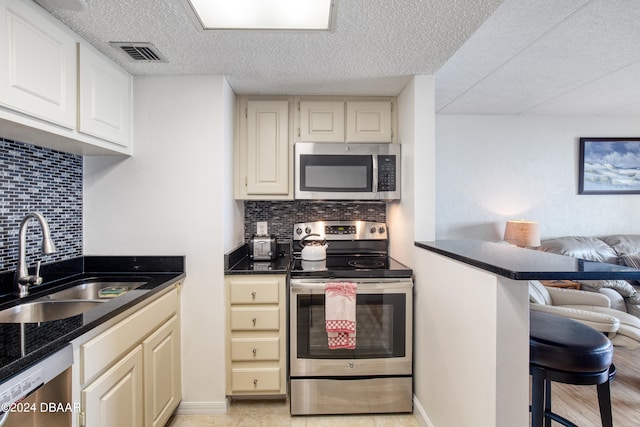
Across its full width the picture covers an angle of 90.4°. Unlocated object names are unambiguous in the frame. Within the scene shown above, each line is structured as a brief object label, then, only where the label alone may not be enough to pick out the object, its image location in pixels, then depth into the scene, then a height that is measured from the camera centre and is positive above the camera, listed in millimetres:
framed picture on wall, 3373 +484
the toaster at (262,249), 2381 -292
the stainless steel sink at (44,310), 1358 -460
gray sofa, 2783 -378
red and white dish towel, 1894 -624
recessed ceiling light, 1328 +865
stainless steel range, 1966 -864
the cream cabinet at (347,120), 2402 +689
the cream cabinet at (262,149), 2377 +457
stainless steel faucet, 1403 -258
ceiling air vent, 1633 +847
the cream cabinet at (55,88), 1183 +544
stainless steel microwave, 2340 +292
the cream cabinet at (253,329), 2018 -758
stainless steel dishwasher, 820 -547
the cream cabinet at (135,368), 1166 -706
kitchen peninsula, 1140 -468
